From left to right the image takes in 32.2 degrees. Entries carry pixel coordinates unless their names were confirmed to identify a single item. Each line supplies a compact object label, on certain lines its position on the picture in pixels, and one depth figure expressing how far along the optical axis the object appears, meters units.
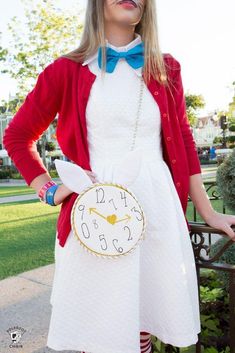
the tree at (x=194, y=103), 46.47
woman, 1.47
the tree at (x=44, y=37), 19.33
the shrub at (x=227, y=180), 2.48
